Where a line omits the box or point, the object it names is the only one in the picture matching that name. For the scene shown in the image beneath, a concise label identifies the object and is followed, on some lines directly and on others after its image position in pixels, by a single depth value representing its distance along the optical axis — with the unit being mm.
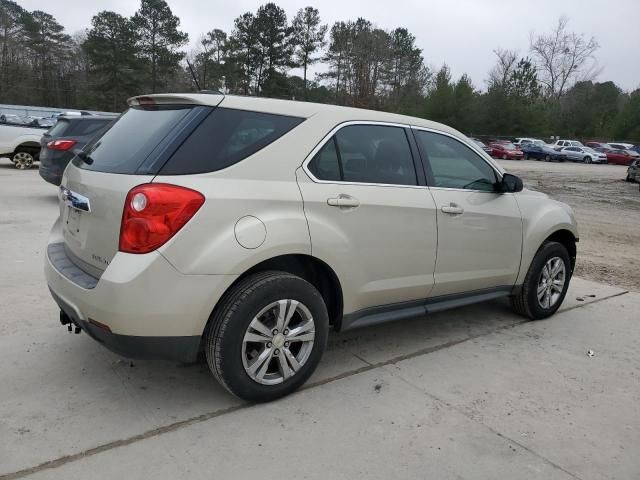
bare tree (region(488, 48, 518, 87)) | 71438
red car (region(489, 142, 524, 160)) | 43375
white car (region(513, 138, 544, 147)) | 46825
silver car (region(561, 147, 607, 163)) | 43969
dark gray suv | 9430
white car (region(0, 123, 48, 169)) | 15398
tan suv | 2699
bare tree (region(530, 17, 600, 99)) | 77938
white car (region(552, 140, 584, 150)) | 46150
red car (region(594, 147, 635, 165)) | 43656
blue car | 44562
